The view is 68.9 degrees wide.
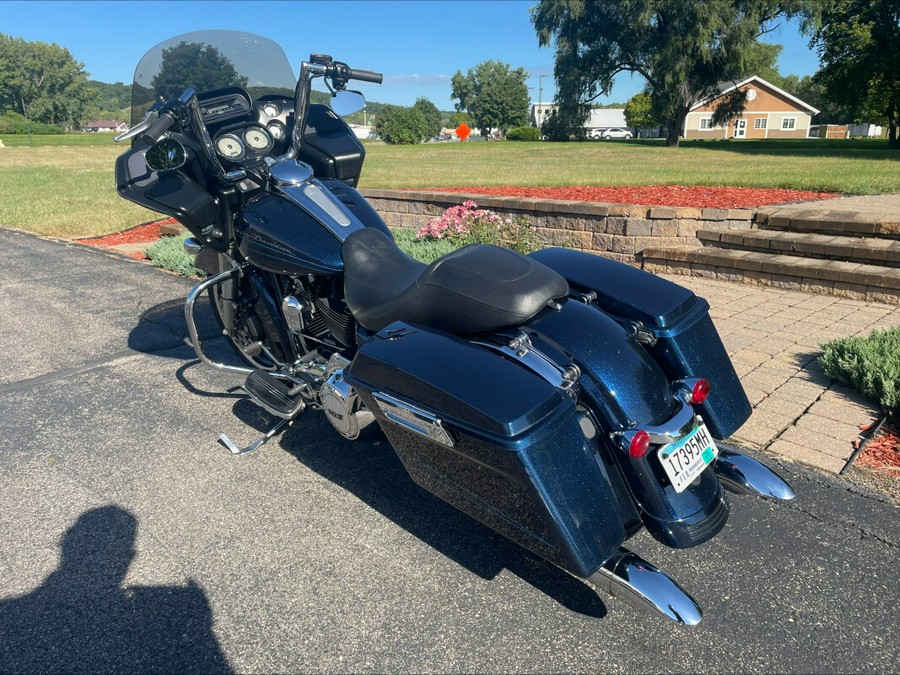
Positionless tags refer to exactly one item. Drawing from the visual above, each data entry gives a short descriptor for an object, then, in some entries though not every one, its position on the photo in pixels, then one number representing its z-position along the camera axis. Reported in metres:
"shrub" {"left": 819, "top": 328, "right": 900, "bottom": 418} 3.52
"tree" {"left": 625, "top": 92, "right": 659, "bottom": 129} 79.00
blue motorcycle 1.90
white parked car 82.95
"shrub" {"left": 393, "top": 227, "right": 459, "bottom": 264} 6.96
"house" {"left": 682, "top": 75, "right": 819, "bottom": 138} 68.56
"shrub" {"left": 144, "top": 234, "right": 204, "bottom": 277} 7.42
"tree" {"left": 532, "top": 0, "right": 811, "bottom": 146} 33.31
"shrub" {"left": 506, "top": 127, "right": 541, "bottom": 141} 59.31
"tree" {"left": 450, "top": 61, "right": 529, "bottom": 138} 87.75
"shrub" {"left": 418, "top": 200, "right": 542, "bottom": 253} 7.52
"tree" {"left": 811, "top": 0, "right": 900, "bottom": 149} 30.48
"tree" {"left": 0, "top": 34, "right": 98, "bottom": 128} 87.12
